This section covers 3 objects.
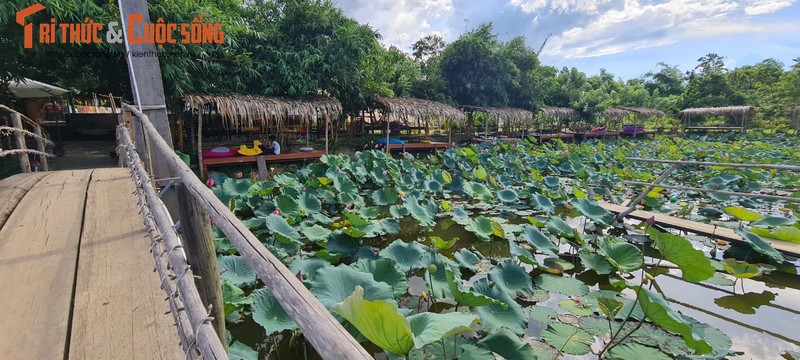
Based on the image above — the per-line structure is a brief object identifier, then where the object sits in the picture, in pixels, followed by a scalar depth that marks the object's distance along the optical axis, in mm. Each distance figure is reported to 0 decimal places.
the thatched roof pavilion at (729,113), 24466
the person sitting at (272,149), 9359
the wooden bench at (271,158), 8352
